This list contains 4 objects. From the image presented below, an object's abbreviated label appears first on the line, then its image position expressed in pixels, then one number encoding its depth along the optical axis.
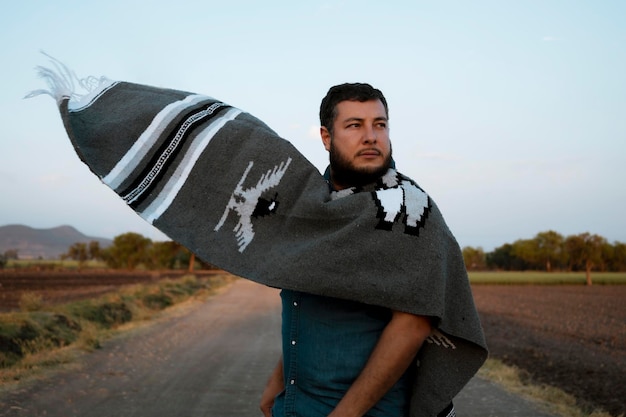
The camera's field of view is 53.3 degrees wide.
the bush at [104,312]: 16.69
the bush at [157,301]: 23.40
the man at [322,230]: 1.89
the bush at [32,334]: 10.35
